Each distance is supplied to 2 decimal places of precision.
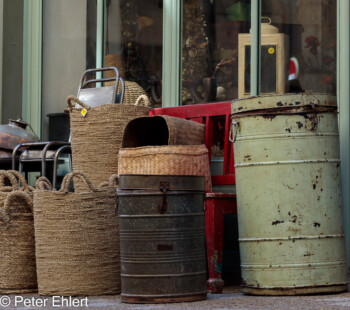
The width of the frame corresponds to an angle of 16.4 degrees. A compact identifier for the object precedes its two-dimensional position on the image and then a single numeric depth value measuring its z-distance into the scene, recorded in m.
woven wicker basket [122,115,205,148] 7.77
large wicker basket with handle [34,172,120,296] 7.23
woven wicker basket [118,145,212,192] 7.38
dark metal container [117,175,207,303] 6.61
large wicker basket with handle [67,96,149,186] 8.56
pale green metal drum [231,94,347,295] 6.81
